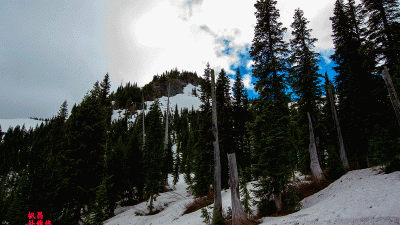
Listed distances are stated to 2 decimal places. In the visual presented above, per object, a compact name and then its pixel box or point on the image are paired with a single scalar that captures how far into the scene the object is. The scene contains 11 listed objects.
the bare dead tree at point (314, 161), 14.82
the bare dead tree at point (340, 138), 15.68
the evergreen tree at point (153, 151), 21.92
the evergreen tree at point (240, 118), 23.00
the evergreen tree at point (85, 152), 14.25
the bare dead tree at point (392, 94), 10.43
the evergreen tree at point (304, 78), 16.80
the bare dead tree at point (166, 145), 29.46
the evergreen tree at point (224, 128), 21.78
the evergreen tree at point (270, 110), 10.65
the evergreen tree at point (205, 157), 21.00
